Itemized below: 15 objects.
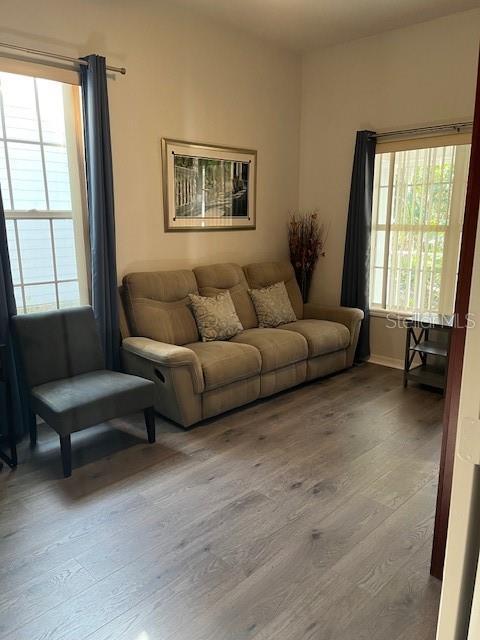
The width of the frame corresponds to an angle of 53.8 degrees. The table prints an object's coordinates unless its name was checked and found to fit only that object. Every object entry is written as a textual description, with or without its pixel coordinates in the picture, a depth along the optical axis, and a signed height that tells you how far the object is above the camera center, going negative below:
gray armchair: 2.57 -0.94
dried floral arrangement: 4.76 -0.21
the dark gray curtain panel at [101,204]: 3.06 +0.12
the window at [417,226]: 3.90 -0.03
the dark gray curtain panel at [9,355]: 2.78 -0.78
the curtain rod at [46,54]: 2.74 +1.01
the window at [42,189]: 2.94 +0.22
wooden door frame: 1.45 -0.46
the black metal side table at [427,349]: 3.74 -1.01
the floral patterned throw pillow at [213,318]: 3.63 -0.73
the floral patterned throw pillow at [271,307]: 4.12 -0.73
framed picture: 3.78 +0.30
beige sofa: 3.08 -0.88
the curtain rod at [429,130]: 3.70 +0.74
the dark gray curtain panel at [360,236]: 4.19 -0.12
